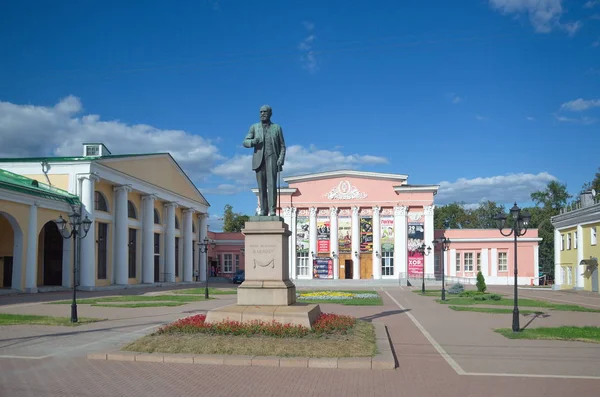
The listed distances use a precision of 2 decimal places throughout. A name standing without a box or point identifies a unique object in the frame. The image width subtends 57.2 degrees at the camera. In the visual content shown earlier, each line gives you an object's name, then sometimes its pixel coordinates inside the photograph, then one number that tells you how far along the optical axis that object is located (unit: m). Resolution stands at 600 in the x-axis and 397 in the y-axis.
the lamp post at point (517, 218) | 17.27
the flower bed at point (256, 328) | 12.06
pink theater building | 61.03
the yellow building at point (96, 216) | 34.50
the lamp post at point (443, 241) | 36.31
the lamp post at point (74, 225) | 17.81
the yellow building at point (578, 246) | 42.41
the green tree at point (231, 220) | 94.00
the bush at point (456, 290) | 37.98
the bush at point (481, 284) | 36.72
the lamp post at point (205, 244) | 35.78
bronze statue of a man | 14.53
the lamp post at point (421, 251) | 59.62
